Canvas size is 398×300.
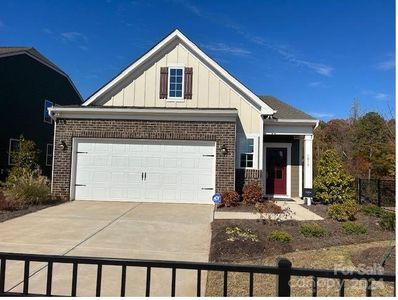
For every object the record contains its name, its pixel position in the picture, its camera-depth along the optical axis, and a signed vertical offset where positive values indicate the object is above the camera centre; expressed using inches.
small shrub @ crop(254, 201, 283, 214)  409.1 -40.4
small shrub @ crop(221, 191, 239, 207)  491.8 -35.7
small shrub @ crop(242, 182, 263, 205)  503.8 -29.7
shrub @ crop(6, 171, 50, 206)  458.6 -31.7
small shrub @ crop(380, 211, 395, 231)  355.3 -44.7
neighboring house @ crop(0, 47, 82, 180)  780.6 +157.6
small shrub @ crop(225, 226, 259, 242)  295.9 -52.0
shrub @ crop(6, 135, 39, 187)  642.8 +17.2
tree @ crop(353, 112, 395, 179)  869.8 +98.5
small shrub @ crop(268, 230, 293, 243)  298.7 -51.8
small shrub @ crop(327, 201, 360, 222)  394.3 -39.8
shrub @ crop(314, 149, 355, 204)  520.4 -9.4
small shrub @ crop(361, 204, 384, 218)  416.9 -41.0
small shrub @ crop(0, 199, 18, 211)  424.8 -45.6
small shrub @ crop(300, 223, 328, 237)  324.5 -50.3
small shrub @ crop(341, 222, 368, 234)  339.3 -49.4
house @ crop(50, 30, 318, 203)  531.8 +46.0
